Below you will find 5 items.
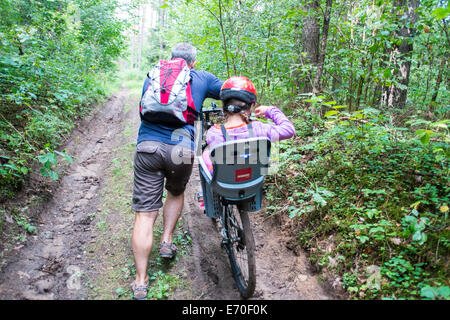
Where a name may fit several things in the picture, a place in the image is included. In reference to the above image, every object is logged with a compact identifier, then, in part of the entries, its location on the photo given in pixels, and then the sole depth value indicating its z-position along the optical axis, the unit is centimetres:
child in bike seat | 248
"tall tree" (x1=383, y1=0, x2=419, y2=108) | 588
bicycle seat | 221
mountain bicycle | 225
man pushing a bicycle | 261
